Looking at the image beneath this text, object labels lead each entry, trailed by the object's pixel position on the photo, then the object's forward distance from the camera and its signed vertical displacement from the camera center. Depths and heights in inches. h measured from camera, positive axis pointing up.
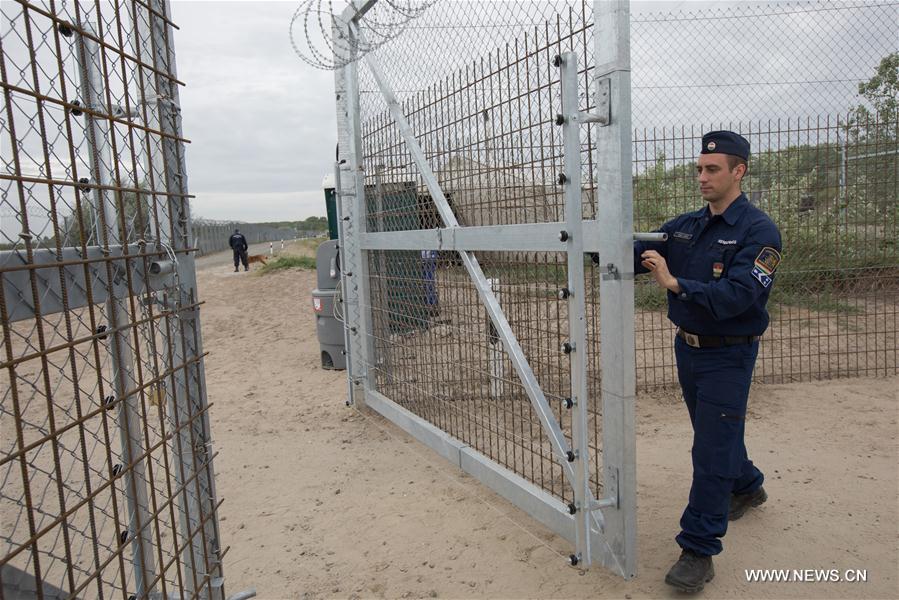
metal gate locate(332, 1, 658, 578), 111.3 -5.8
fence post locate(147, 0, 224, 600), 99.5 -19.6
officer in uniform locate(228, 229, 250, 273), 913.5 -17.2
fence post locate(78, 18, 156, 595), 84.0 -12.3
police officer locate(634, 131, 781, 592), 110.1 -18.8
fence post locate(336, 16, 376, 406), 221.8 -4.6
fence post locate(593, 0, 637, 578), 107.7 -9.0
